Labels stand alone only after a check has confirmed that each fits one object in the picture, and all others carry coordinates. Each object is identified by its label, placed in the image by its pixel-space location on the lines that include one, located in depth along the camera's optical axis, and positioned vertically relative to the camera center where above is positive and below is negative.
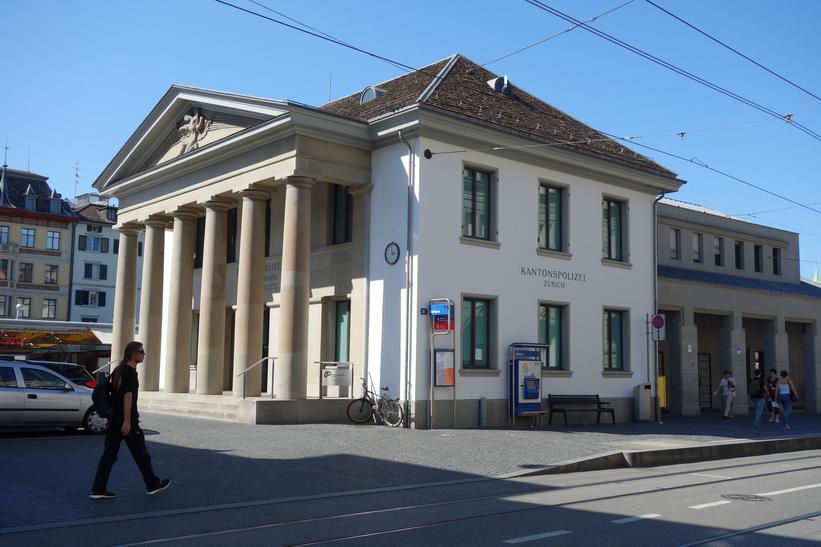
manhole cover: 11.25 -1.69
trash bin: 26.44 -1.04
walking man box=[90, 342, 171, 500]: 10.20 -0.80
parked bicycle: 21.20 -1.09
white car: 16.33 -0.78
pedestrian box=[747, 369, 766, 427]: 25.34 -0.65
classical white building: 21.58 +3.68
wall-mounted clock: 21.88 +2.96
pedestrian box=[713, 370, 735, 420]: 29.69 -0.70
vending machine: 22.64 -0.32
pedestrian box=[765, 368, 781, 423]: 26.70 -0.57
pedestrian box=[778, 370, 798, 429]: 25.17 -0.69
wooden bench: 23.89 -0.96
